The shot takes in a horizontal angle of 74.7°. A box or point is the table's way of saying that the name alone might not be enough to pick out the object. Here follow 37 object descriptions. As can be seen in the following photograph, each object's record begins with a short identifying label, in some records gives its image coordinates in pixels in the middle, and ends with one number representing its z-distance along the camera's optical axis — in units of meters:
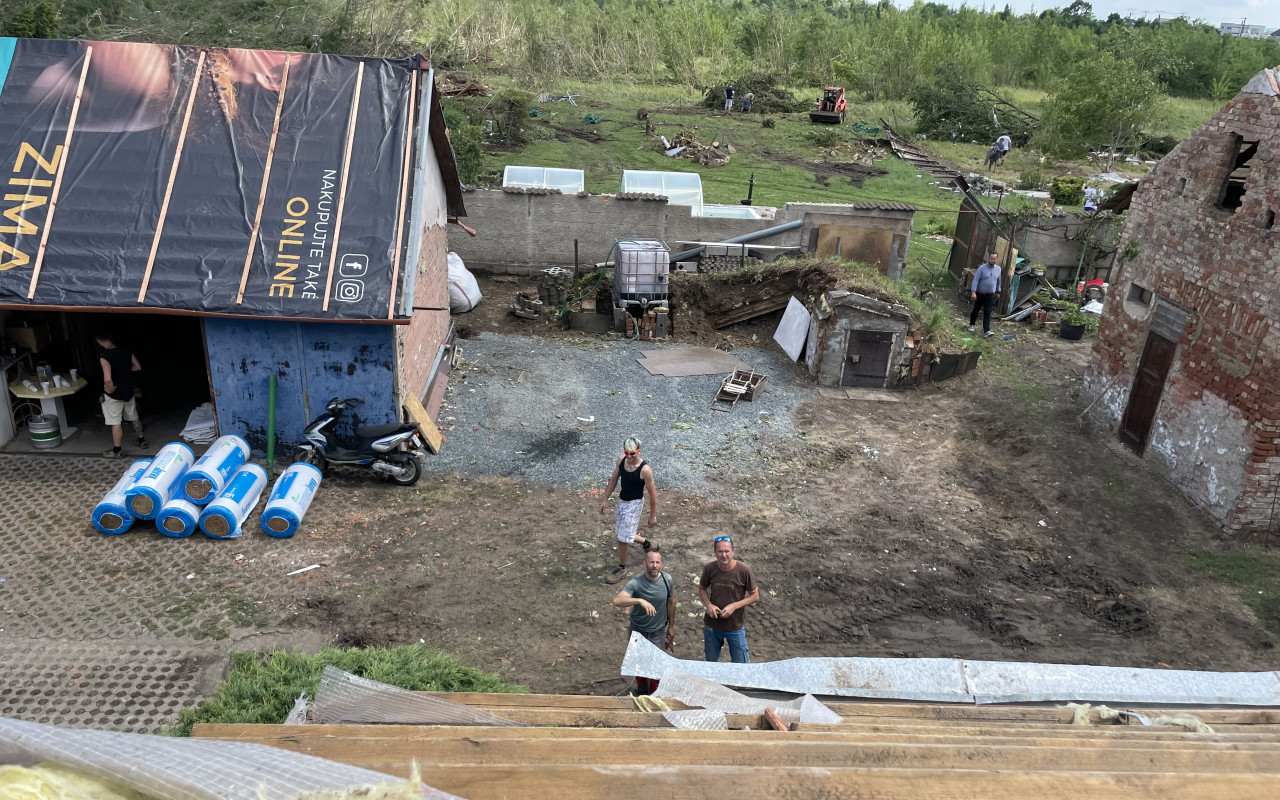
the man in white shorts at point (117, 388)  11.05
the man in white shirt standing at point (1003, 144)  33.59
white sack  17.61
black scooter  11.16
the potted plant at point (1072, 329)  17.83
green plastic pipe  11.20
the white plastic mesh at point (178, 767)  2.17
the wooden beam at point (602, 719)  4.46
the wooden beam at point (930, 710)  5.04
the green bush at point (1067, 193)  27.05
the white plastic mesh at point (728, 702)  4.80
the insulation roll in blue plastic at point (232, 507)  9.82
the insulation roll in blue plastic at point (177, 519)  9.77
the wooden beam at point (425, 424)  11.90
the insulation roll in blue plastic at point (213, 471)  10.09
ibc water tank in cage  16.75
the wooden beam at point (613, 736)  3.27
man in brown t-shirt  7.43
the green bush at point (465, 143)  21.86
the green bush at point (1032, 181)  29.28
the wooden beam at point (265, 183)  10.84
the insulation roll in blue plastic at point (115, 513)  9.80
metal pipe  19.36
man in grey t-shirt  7.23
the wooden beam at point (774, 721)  4.32
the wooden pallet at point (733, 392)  14.22
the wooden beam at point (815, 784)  2.56
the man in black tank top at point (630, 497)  9.28
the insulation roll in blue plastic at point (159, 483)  9.80
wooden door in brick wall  12.42
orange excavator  40.22
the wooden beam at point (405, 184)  10.95
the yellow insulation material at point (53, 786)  2.01
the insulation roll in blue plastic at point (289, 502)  9.96
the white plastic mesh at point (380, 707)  4.33
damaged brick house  10.60
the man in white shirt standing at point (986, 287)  17.19
